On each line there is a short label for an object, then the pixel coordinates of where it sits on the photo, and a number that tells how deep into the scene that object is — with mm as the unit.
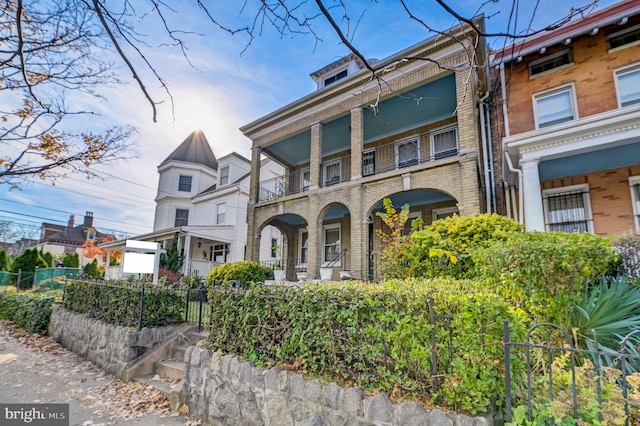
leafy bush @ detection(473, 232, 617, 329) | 3738
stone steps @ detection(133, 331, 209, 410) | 4512
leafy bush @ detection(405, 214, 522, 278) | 5922
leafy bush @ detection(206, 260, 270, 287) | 11232
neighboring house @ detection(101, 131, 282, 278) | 18141
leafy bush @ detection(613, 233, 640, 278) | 4957
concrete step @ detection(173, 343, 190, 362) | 5684
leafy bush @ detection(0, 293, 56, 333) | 9288
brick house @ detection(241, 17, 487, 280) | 8992
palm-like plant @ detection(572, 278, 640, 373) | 3424
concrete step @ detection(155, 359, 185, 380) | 5121
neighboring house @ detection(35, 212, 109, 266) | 38469
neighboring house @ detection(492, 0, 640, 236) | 7398
